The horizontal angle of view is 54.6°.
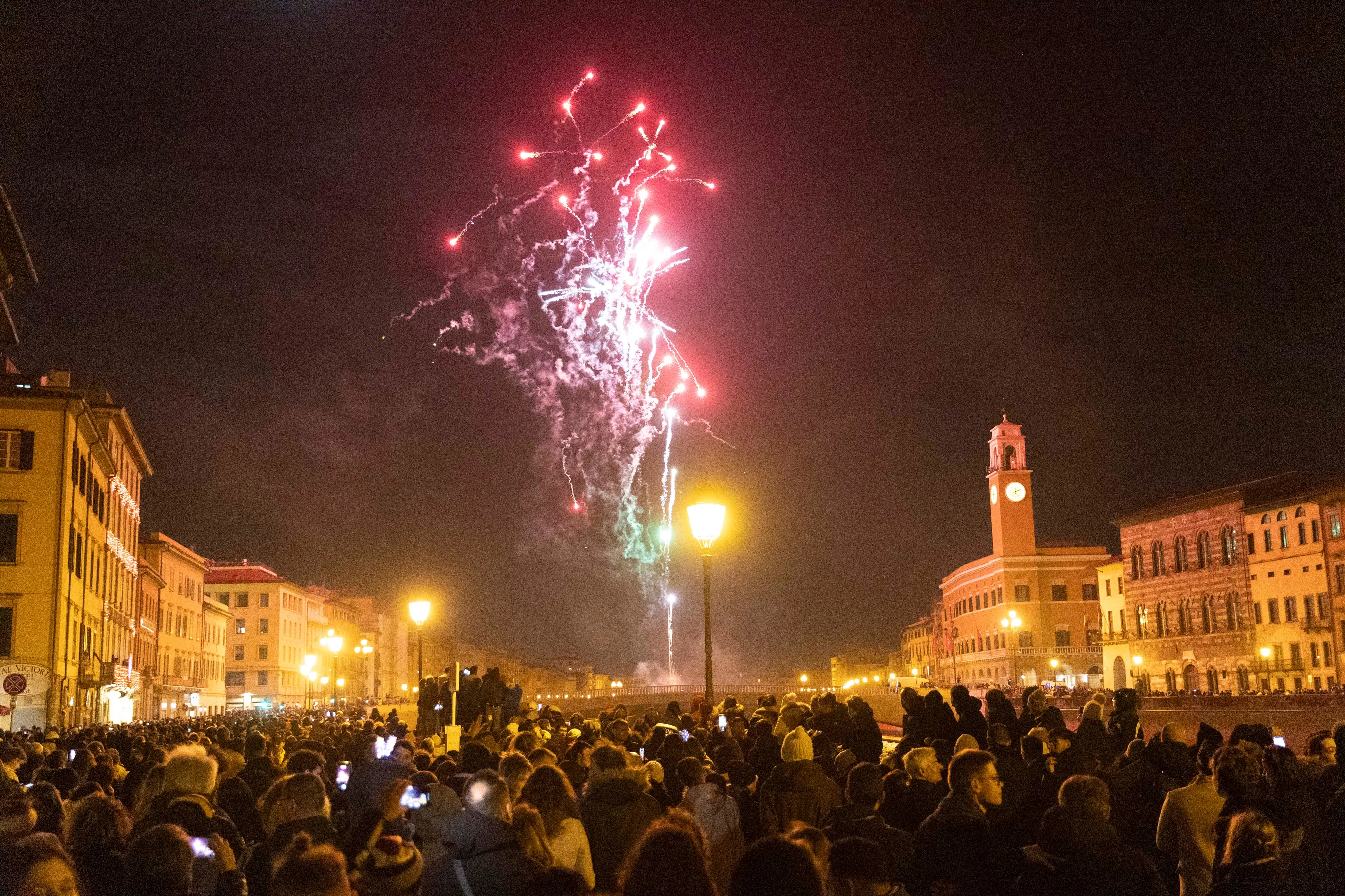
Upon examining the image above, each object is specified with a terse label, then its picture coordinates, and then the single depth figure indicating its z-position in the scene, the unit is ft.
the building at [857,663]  587.68
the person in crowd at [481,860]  18.21
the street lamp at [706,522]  53.52
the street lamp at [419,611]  76.54
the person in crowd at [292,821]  20.56
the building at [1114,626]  278.26
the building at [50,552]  134.21
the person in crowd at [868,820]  22.26
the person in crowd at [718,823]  26.91
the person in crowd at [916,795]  26.20
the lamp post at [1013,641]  315.78
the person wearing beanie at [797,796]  28.07
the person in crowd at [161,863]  15.75
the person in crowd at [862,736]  42.32
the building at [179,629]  242.58
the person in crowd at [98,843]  18.62
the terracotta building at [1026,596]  318.04
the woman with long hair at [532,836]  19.13
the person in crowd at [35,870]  14.52
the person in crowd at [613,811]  25.18
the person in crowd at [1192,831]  24.27
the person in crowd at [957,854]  20.03
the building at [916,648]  481.05
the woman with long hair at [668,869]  13.15
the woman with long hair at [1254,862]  19.75
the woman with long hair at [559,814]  21.13
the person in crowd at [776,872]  12.76
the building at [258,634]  344.49
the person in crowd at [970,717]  41.98
